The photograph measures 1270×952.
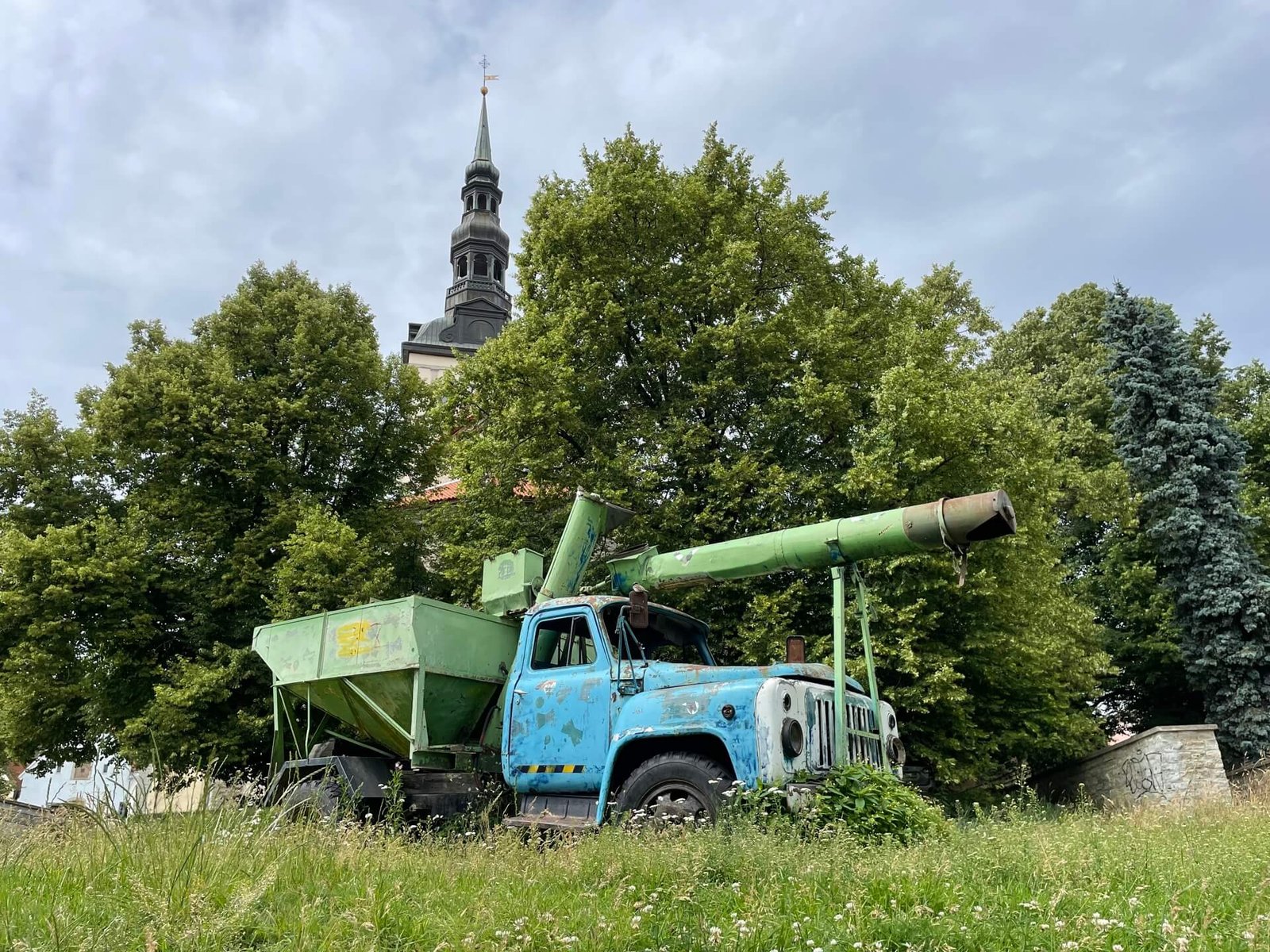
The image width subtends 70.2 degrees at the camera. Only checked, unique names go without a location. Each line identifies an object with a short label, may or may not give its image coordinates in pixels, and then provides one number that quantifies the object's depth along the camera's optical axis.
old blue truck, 7.29
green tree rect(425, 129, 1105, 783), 13.45
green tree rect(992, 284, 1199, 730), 19.66
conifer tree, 19.02
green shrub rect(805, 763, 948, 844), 6.59
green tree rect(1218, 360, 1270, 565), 21.64
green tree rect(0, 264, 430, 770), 15.95
